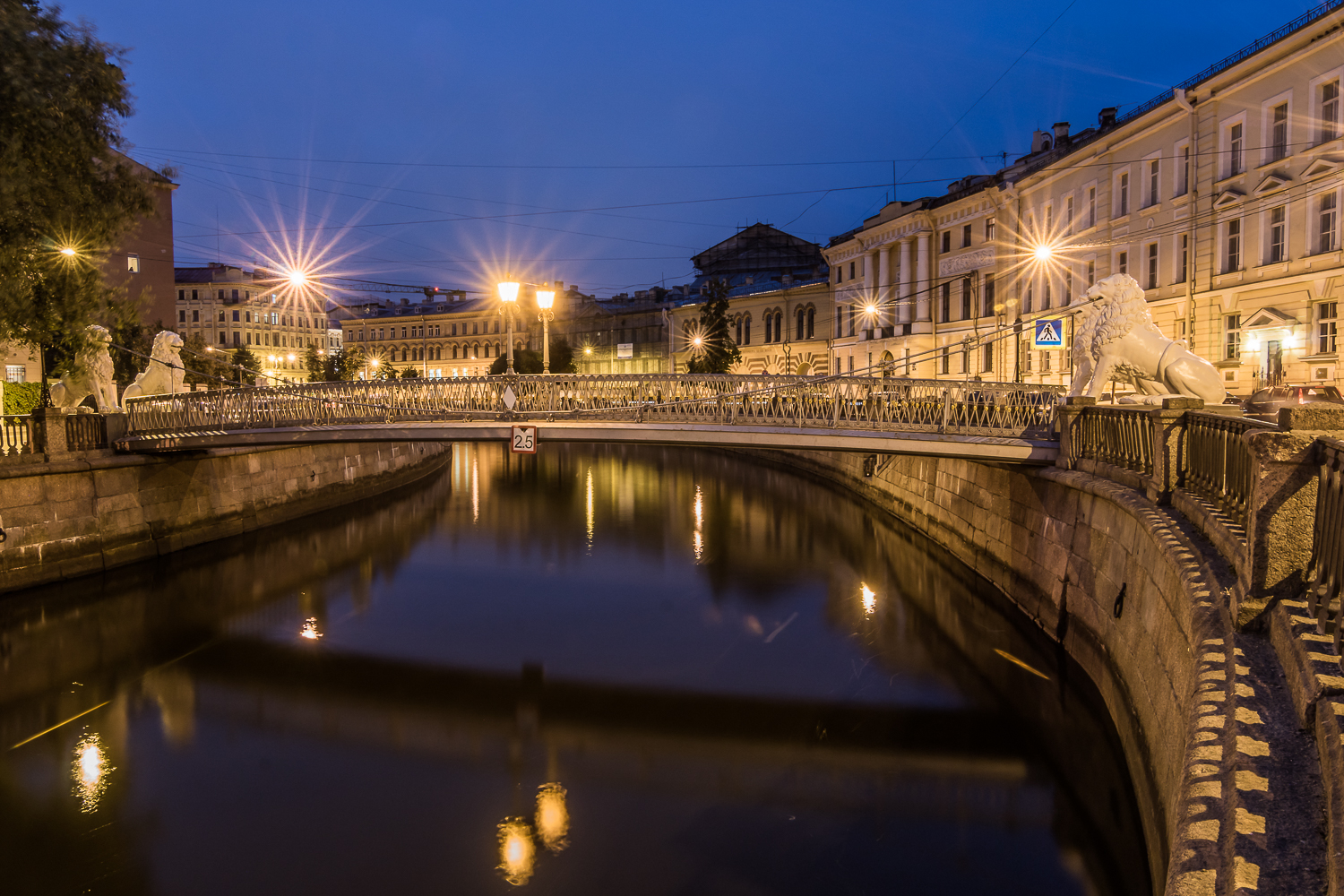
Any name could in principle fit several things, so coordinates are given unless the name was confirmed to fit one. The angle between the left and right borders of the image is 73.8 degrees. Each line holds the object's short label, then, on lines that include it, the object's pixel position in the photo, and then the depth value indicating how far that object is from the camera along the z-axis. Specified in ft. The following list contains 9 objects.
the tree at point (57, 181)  47.67
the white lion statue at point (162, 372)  66.28
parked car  50.29
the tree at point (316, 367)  200.64
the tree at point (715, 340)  158.51
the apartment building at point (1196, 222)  61.57
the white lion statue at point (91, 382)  62.28
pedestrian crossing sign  56.18
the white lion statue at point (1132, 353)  36.40
